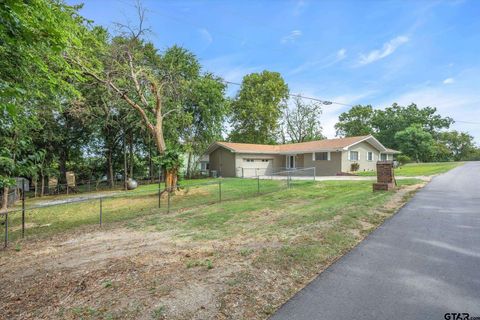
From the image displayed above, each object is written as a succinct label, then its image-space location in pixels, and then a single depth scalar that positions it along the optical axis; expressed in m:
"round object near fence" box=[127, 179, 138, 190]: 21.36
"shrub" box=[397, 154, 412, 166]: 32.97
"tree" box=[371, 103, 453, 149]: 42.72
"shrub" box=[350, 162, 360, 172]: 24.79
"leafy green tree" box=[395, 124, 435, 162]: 35.34
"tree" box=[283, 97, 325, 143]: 44.62
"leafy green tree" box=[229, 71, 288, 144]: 38.09
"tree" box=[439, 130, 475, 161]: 50.25
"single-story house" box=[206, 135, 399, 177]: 24.73
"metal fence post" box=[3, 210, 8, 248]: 6.47
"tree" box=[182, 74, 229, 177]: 26.56
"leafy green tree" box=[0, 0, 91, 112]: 3.34
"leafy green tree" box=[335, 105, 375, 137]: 46.16
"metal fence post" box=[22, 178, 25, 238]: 6.78
